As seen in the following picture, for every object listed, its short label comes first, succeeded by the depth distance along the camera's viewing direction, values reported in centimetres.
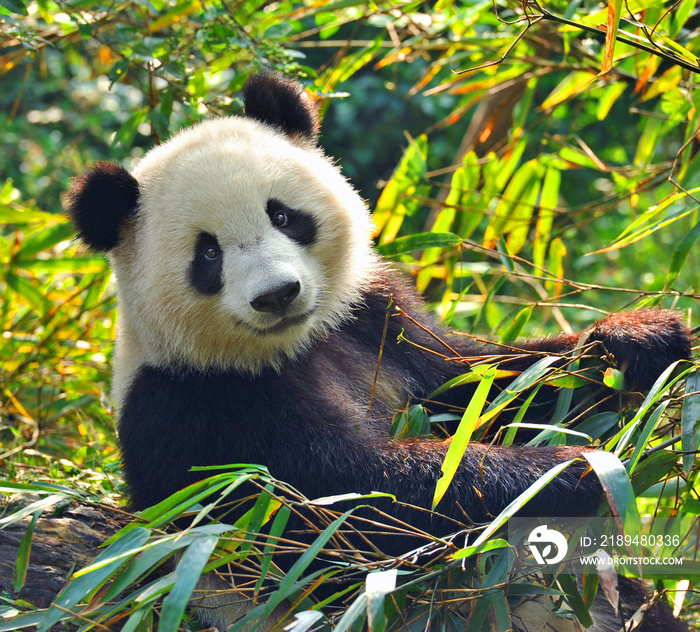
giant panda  450
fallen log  459
